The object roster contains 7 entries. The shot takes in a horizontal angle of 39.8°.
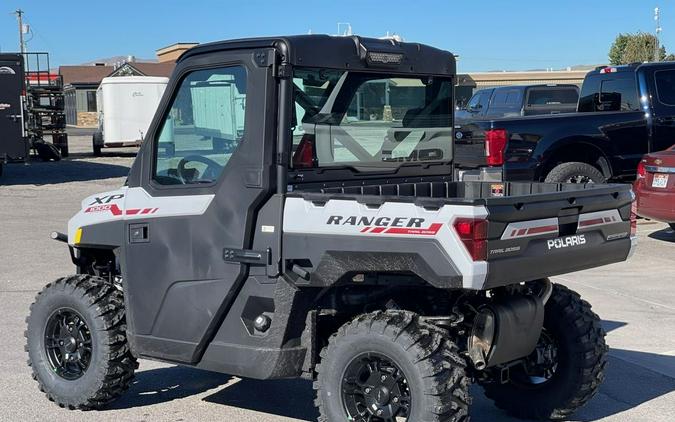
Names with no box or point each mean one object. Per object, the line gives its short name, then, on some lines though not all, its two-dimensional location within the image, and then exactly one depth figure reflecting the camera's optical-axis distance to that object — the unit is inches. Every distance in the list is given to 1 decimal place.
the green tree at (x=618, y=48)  3088.1
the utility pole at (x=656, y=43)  2150.8
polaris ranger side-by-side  179.2
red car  460.4
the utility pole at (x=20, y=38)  2924.0
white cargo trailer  1299.2
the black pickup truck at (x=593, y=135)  477.4
